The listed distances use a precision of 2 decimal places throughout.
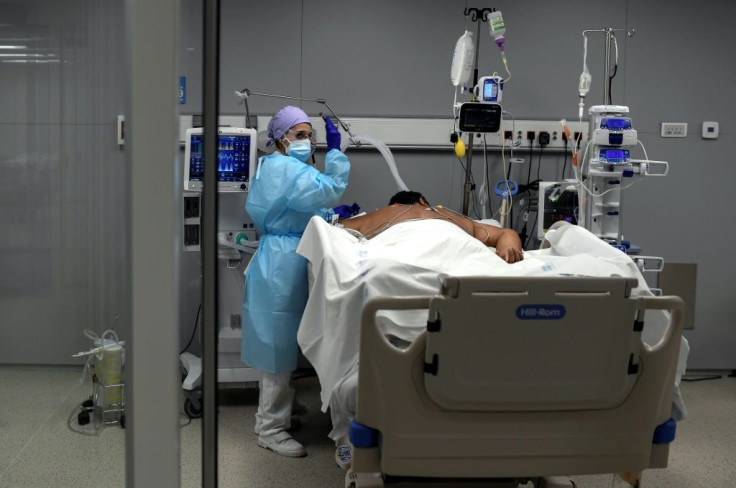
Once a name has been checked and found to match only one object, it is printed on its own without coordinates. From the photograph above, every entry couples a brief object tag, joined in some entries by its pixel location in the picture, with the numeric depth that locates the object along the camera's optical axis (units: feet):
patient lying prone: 11.02
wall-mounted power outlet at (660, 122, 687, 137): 14.64
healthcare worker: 10.78
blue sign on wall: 3.68
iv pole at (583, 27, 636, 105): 12.84
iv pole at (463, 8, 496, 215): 12.91
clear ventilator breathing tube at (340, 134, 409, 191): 13.17
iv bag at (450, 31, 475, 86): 12.26
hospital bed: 6.46
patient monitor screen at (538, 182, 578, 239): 13.03
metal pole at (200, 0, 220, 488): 3.51
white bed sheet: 7.86
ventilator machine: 12.10
